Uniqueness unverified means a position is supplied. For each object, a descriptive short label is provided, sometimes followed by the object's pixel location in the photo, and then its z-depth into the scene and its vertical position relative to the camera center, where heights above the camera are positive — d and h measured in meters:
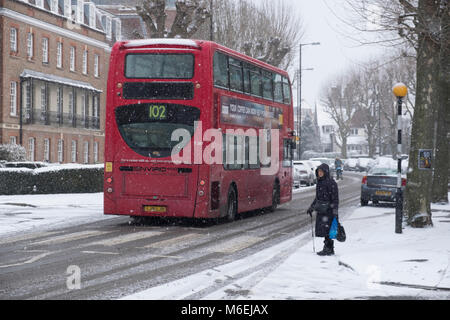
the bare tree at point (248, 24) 46.91 +9.14
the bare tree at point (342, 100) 91.88 +8.06
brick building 44.44 +5.72
